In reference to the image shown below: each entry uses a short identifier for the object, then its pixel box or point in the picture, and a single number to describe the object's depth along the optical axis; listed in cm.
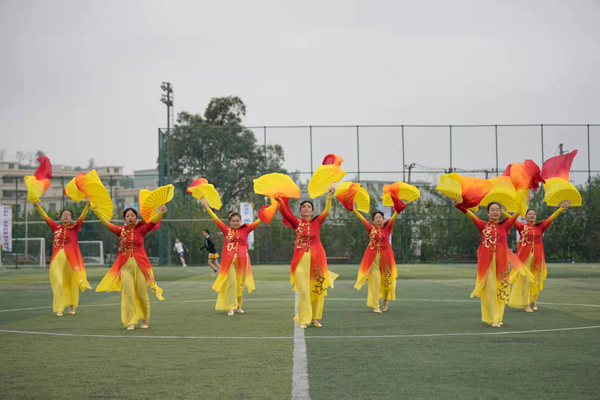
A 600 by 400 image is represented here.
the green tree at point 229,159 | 4134
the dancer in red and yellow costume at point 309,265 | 1195
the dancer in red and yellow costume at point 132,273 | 1202
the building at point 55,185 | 6066
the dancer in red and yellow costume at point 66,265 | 1459
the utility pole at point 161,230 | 4000
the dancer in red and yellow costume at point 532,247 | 1534
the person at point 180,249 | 3809
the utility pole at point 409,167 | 4034
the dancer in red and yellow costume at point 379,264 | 1482
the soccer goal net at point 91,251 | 4355
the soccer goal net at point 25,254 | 4155
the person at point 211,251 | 2893
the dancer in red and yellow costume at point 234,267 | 1467
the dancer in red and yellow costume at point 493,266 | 1204
